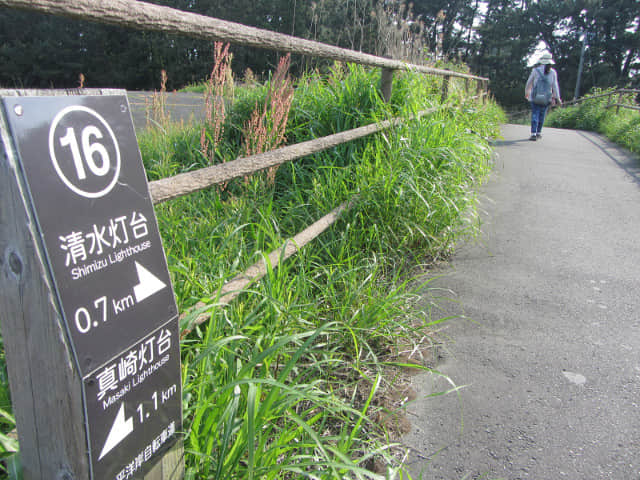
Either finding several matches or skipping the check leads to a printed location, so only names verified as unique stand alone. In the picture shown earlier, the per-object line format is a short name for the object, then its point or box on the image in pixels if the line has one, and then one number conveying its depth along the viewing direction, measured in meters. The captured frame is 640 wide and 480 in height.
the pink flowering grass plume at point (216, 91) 2.57
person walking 8.99
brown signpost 0.76
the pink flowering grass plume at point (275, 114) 2.69
